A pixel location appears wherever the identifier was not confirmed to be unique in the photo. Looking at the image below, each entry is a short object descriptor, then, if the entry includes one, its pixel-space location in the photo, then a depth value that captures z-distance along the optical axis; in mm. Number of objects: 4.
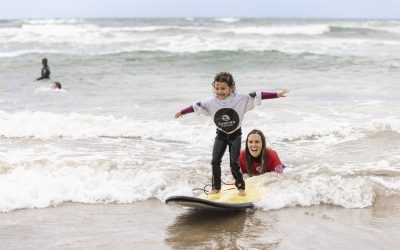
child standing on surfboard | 5549
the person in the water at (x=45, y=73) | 18469
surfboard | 5289
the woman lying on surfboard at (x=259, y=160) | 6527
